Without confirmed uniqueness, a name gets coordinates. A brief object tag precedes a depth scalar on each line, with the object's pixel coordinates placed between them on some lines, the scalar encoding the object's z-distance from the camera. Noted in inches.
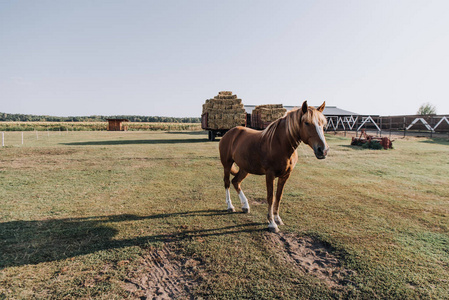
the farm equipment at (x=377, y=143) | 603.2
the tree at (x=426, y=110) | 2467.3
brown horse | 135.1
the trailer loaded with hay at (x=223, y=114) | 789.9
